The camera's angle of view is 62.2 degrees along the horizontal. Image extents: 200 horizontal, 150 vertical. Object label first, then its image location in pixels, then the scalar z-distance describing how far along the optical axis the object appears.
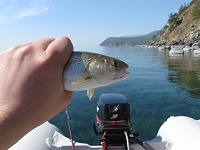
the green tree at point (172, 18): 100.54
